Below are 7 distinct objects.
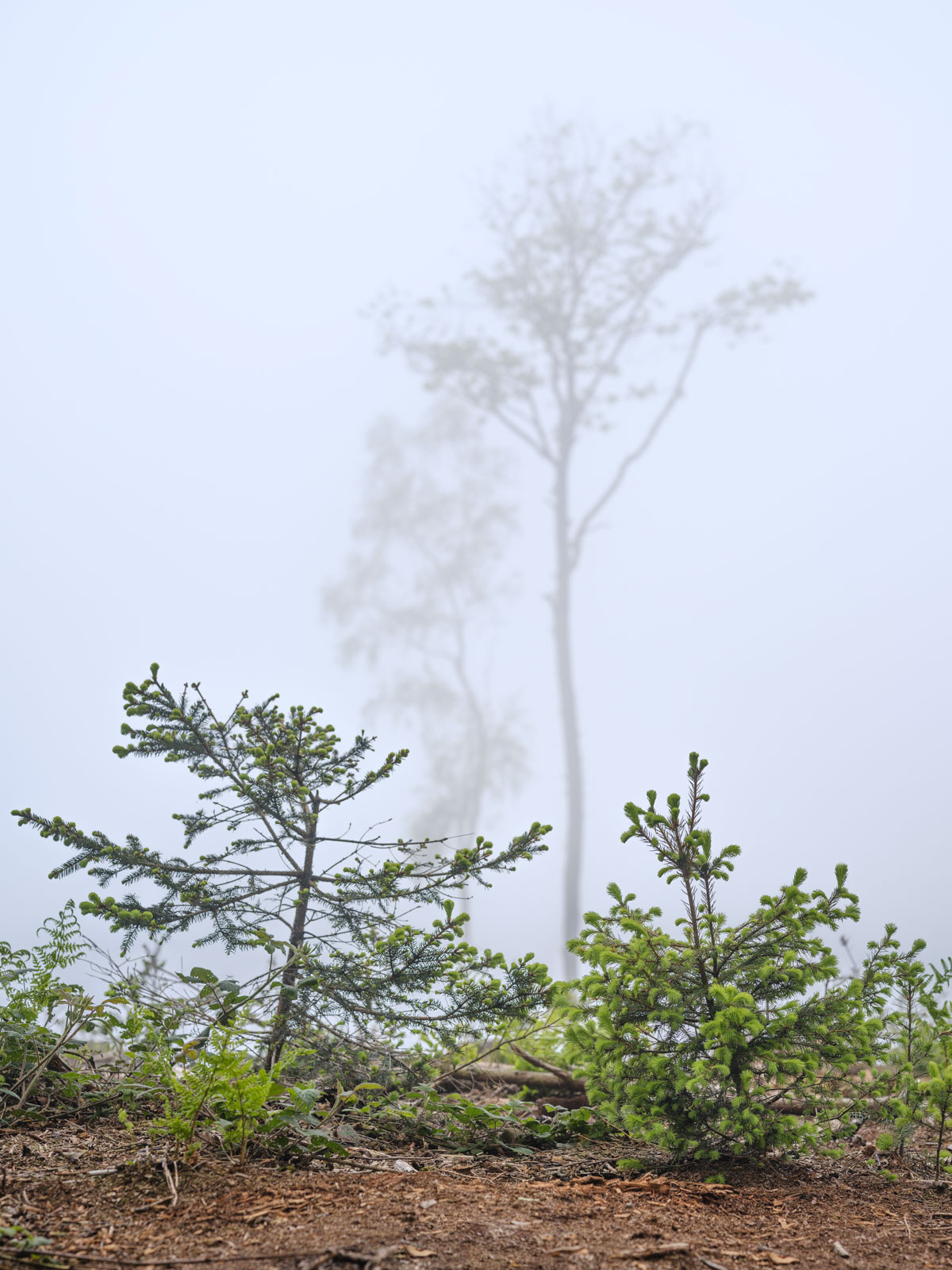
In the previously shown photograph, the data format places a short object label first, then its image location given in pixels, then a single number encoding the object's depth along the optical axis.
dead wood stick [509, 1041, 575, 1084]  3.06
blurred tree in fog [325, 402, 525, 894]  13.80
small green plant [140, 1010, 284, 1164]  1.85
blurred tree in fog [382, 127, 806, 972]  12.63
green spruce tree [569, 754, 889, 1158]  2.24
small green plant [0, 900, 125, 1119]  2.29
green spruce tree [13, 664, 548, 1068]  2.65
